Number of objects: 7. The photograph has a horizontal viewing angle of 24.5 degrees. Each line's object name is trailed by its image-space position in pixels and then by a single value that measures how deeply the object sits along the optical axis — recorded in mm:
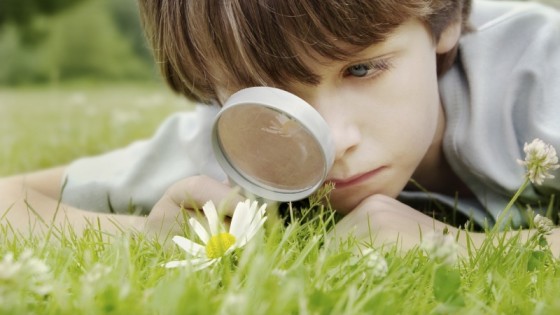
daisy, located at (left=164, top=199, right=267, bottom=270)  639
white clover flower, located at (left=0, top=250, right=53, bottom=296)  556
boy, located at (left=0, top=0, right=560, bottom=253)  731
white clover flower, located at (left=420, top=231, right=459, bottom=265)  587
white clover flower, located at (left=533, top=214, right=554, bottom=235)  680
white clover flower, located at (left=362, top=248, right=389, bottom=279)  603
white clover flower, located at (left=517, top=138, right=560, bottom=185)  674
